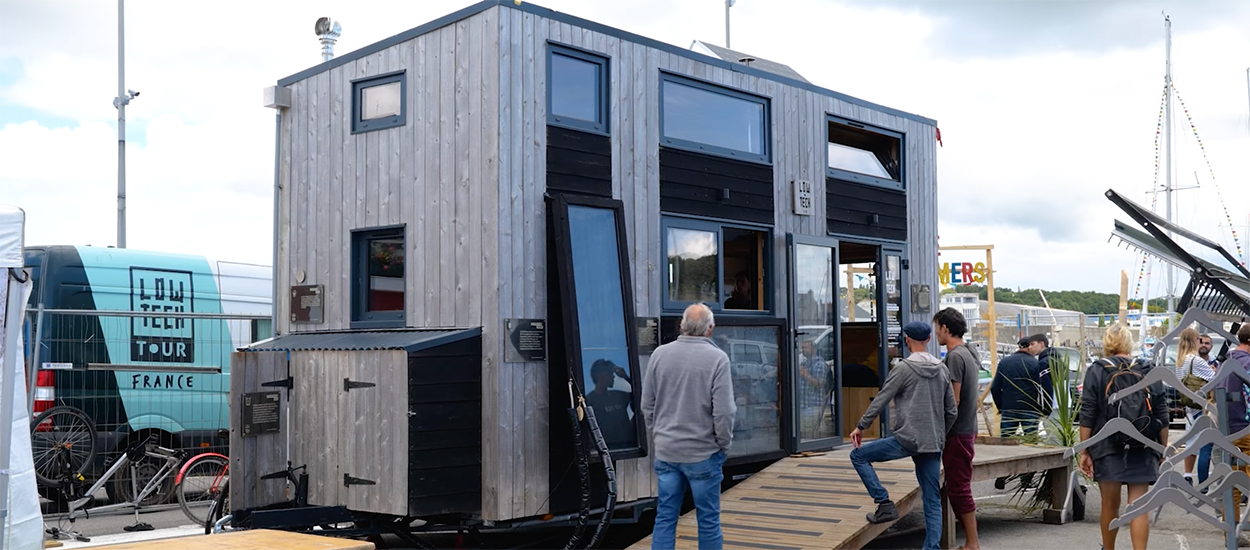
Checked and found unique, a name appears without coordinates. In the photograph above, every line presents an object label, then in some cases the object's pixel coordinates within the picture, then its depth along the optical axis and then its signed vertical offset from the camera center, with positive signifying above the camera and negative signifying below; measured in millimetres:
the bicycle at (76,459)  9648 -1120
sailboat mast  32719 +6648
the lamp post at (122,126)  21422 +3991
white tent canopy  5859 -422
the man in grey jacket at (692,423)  6582 -572
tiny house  8000 +745
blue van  10164 -109
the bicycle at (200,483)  9711 -1330
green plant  10578 -1021
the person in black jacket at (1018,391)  11500 -715
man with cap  7523 -663
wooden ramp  7688 -1337
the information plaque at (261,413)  8133 -601
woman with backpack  7059 -640
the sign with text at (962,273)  22328 +1017
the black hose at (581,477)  7941 -1068
